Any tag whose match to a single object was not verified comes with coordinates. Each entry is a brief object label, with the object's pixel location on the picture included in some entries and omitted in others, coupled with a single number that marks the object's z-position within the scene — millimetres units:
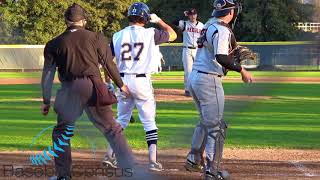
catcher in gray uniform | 10149
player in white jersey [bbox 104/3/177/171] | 11159
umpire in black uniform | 9519
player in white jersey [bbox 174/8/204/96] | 23613
